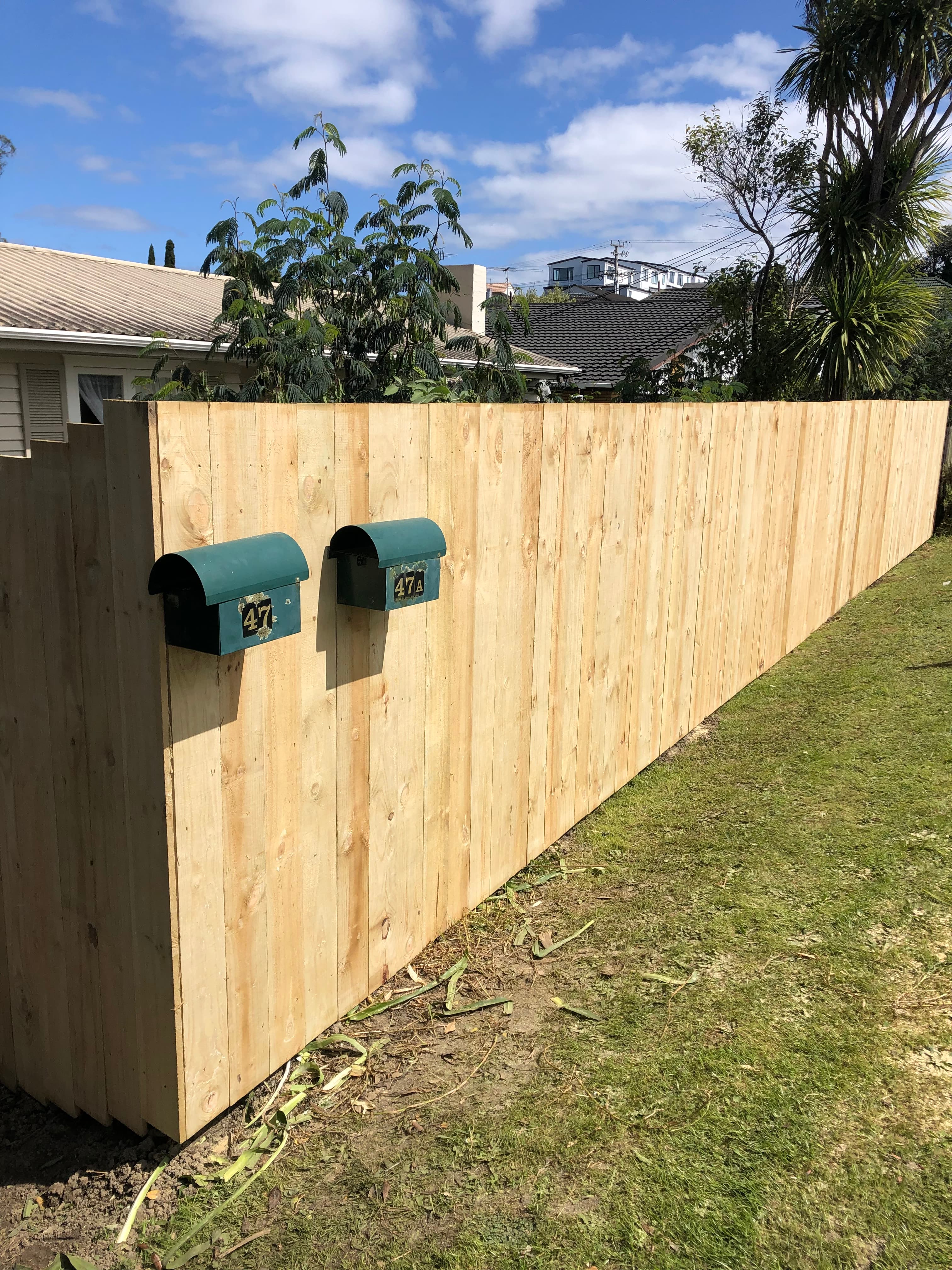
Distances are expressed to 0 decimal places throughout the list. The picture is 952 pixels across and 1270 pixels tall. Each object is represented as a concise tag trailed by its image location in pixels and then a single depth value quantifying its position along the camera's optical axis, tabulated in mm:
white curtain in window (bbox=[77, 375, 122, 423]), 11305
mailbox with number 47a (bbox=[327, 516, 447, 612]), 2572
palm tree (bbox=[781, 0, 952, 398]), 13219
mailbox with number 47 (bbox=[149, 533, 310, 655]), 2021
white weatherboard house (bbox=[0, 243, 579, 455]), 10125
